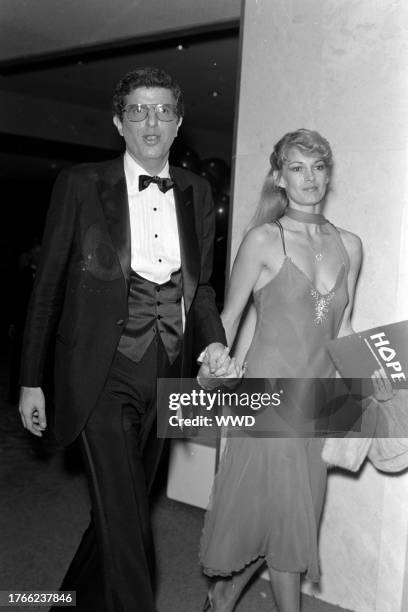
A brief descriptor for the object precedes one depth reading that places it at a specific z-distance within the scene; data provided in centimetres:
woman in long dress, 257
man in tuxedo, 234
